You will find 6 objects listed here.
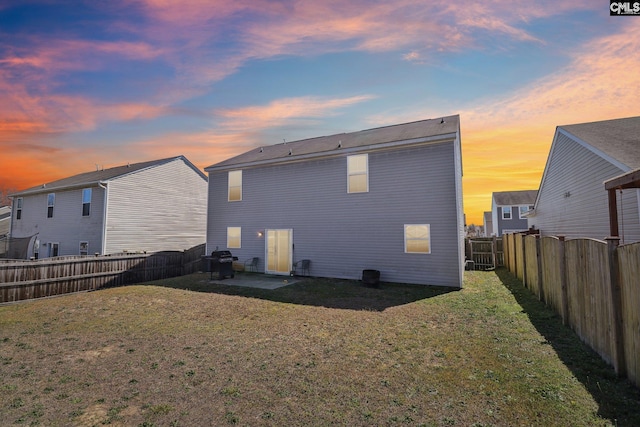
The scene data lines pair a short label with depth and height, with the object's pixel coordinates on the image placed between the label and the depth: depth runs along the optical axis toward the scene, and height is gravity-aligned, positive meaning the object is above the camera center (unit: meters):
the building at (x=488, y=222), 53.06 +2.16
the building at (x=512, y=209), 37.18 +3.24
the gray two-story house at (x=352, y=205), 11.61 +1.36
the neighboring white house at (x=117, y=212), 18.73 +1.64
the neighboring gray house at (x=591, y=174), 9.23 +2.35
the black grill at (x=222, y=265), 13.79 -1.48
